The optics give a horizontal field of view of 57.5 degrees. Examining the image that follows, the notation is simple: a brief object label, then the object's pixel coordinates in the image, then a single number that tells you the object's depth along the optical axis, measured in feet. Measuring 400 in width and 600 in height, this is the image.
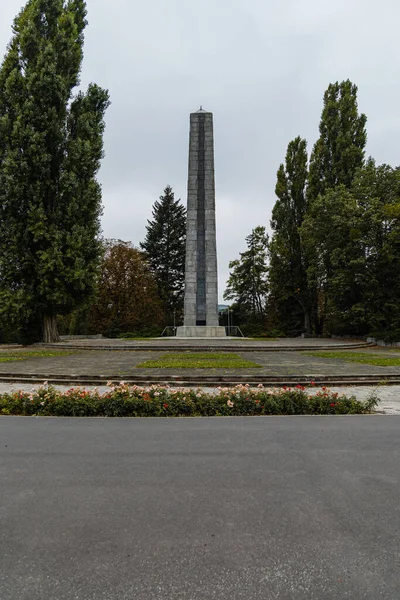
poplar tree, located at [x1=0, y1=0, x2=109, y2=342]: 63.77
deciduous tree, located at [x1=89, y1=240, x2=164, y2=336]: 116.98
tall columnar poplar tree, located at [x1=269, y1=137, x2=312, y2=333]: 110.42
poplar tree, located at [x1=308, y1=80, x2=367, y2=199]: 95.75
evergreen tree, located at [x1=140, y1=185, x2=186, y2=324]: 150.51
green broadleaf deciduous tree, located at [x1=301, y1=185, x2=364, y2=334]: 78.28
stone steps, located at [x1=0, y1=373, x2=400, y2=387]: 29.14
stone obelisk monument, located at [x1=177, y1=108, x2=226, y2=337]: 98.43
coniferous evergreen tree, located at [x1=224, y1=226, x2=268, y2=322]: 143.13
